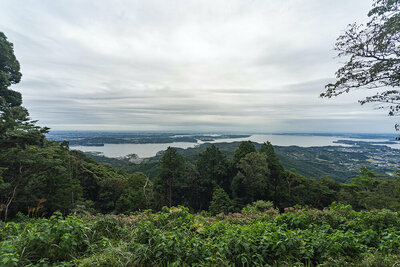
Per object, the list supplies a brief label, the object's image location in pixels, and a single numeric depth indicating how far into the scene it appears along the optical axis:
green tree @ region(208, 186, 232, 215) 12.62
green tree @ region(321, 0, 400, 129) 4.28
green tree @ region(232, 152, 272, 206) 15.68
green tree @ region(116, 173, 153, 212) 13.85
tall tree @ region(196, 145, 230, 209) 18.86
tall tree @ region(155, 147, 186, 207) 17.25
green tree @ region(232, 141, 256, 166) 18.63
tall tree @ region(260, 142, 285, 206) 17.34
